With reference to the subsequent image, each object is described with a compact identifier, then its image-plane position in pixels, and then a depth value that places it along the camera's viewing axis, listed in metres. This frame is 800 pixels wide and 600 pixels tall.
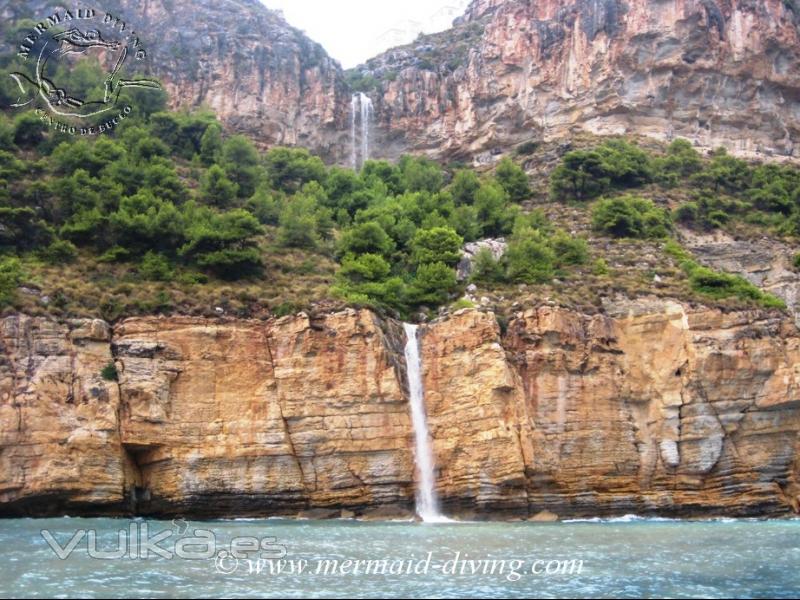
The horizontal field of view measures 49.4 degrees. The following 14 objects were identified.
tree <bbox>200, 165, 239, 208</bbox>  53.94
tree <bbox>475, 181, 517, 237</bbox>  55.97
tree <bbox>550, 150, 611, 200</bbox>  61.03
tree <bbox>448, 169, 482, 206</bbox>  62.00
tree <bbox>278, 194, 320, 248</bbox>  49.38
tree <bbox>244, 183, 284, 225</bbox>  54.12
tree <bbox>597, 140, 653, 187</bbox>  61.56
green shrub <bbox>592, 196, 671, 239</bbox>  52.72
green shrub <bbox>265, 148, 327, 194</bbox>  65.69
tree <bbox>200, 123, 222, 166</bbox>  63.91
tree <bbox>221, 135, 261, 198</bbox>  59.75
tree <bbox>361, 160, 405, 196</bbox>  66.31
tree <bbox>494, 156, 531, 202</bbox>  64.44
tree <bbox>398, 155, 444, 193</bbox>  66.50
